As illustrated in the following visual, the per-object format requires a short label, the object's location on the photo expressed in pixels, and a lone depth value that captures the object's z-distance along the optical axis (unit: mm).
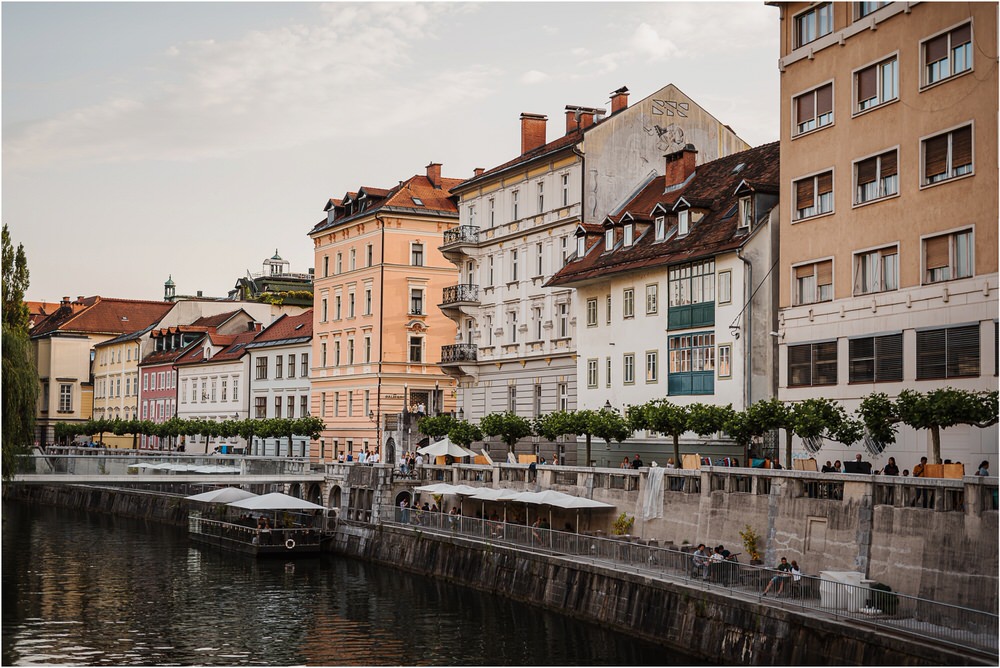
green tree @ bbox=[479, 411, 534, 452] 54688
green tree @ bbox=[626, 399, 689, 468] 43000
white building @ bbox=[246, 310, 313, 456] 88250
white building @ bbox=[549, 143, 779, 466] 46594
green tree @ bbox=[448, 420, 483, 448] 57656
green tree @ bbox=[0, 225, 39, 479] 42625
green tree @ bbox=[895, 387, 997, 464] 30609
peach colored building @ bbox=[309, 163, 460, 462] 77875
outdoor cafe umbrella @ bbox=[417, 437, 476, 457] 56531
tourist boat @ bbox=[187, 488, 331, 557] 57469
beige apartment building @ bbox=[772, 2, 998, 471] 34719
